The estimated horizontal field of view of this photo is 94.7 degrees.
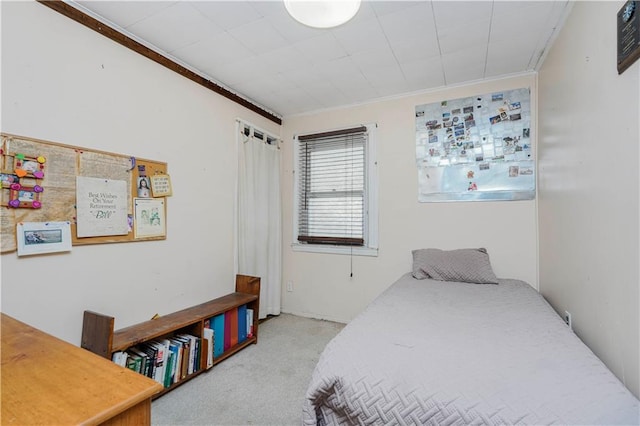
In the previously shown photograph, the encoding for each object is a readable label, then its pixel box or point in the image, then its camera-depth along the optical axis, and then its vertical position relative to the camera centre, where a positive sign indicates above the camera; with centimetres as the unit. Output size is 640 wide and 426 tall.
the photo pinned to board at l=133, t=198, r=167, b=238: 203 -4
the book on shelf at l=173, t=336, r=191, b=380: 201 -100
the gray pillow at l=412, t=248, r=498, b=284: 233 -45
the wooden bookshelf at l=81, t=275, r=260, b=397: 162 -76
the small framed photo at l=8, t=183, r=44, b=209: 147 +9
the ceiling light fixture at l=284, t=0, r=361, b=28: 131 +92
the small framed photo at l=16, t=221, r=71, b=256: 150 -13
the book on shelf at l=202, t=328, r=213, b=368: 217 -96
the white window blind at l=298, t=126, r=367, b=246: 320 +28
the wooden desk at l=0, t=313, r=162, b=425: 65 -44
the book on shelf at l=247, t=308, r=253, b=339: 268 -102
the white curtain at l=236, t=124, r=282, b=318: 295 -6
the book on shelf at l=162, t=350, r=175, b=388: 191 -103
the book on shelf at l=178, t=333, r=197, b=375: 207 -101
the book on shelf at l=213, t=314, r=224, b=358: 230 -97
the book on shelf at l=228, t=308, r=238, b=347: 247 -97
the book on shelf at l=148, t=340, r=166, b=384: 185 -95
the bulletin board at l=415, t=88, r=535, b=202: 253 +58
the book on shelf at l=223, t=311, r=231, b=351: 240 -98
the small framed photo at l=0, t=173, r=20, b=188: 145 +17
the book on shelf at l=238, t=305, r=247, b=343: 257 -98
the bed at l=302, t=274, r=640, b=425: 82 -53
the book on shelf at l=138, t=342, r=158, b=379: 182 -89
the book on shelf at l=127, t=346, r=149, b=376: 178 -91
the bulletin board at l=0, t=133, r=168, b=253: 147 +13
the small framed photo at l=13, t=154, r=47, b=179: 149 +24
